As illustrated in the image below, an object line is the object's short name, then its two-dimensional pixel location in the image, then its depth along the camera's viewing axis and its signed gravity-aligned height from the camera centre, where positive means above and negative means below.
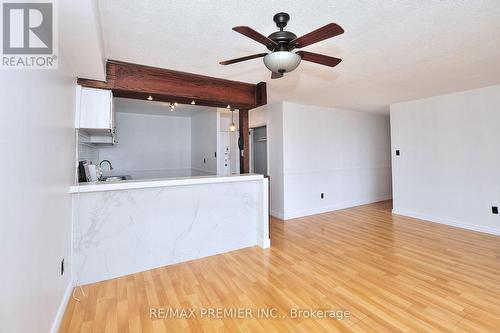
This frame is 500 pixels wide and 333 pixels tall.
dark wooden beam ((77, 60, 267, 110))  2.67 +1.05
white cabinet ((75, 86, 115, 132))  2.56 +0.69
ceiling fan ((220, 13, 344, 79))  1.57 +0.89
